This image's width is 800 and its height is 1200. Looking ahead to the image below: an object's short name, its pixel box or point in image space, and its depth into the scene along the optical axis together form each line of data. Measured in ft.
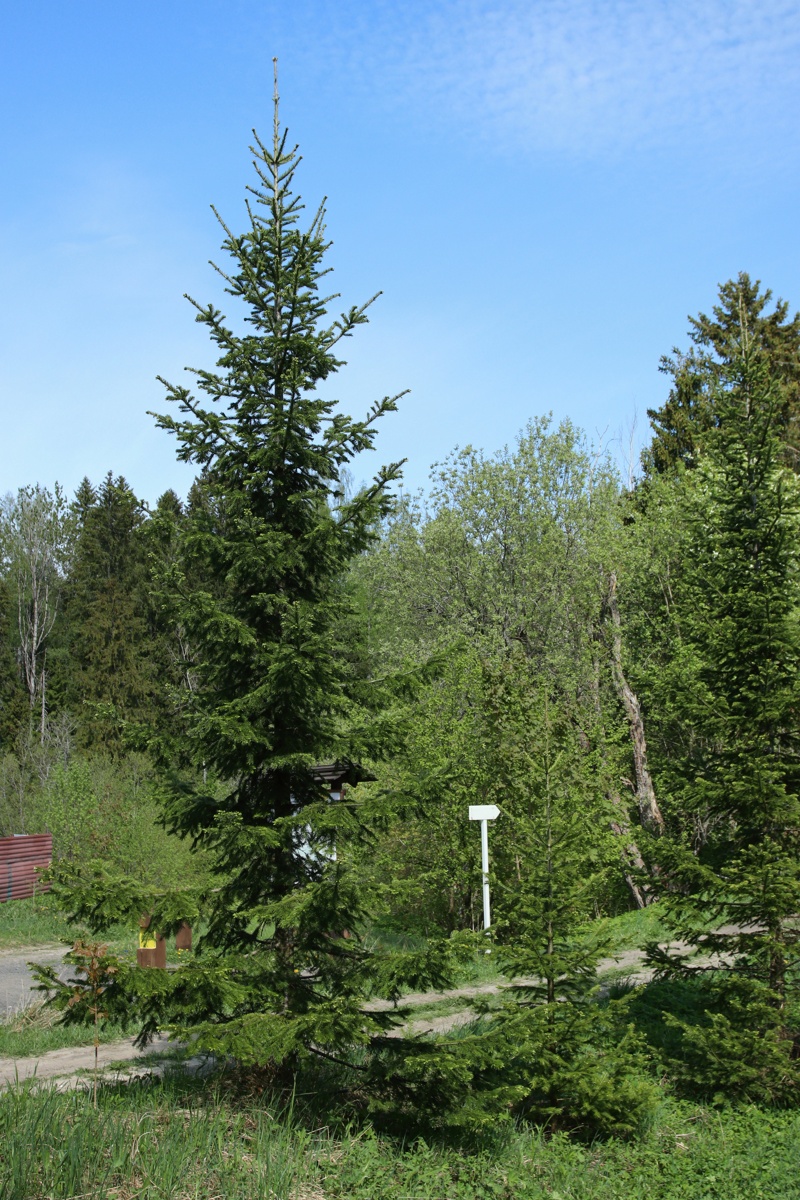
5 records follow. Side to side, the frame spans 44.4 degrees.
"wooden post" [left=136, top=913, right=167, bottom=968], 40.98
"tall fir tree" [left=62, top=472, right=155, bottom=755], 145.89
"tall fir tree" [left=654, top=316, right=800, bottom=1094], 25.64
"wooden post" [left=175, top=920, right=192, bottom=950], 41.06
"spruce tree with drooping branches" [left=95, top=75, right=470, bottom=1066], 21.29
